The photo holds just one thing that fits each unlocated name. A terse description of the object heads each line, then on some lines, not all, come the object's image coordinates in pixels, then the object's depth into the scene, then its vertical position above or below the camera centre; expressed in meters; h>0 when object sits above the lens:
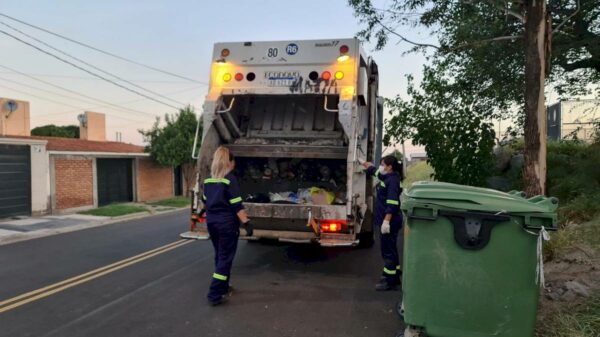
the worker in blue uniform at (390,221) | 5.40 -0.70
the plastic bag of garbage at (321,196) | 6.21 -0.47
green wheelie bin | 3.29 -0.73
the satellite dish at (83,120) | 25.89 +2.49
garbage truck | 5.72 +0.41
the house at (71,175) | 13.87 -0.41
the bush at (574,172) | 8.42 -0.26
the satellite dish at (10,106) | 19.05 +2.43
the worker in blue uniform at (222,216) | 4.91 -0.56
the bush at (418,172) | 19.14 -0.52
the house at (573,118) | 11.84 +1.23
